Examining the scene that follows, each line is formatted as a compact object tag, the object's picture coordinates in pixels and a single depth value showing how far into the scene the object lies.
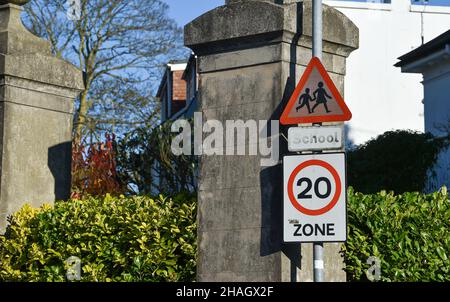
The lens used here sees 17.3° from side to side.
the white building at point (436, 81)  36.42
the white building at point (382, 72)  50.39
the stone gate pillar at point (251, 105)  13.14
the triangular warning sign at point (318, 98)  11.99
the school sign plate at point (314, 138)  11.88
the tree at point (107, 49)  51.90
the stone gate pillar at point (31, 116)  18.15
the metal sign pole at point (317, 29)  12.54
